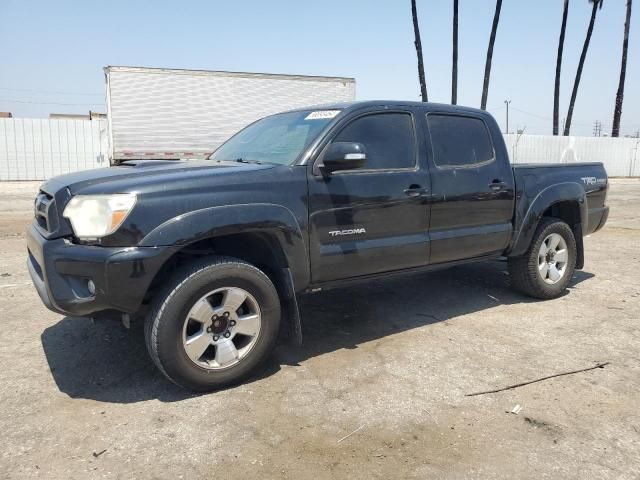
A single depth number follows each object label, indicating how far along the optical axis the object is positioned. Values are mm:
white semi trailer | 15109
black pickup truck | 3094
